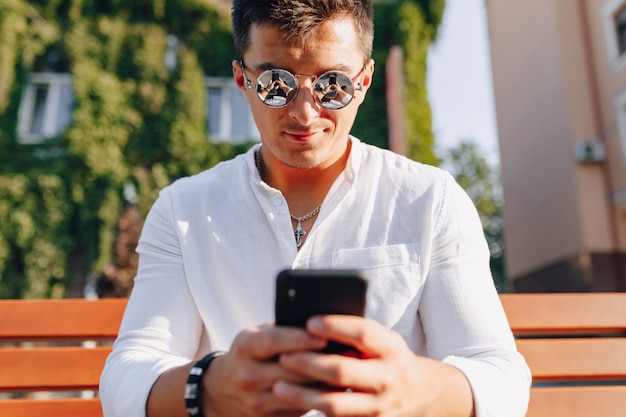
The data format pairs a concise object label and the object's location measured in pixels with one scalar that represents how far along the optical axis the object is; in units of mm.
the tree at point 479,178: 26844
